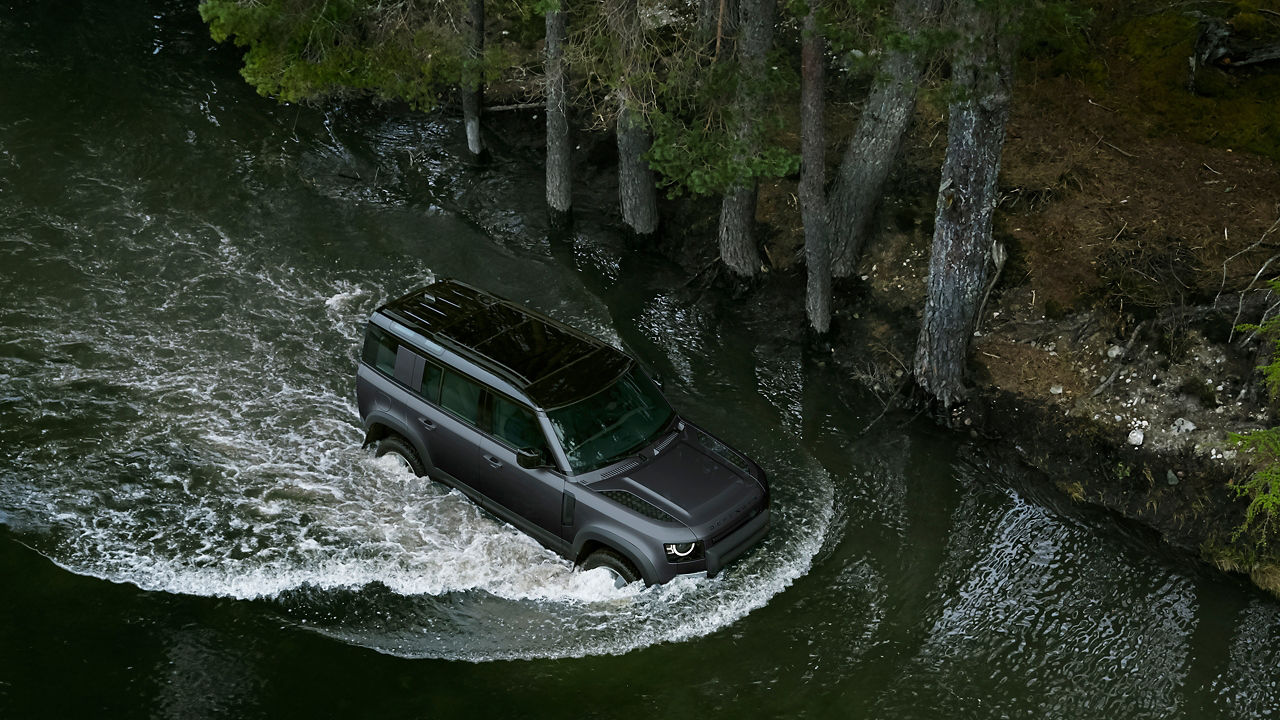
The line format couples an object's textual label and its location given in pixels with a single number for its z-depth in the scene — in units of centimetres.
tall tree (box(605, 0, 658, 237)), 1205
